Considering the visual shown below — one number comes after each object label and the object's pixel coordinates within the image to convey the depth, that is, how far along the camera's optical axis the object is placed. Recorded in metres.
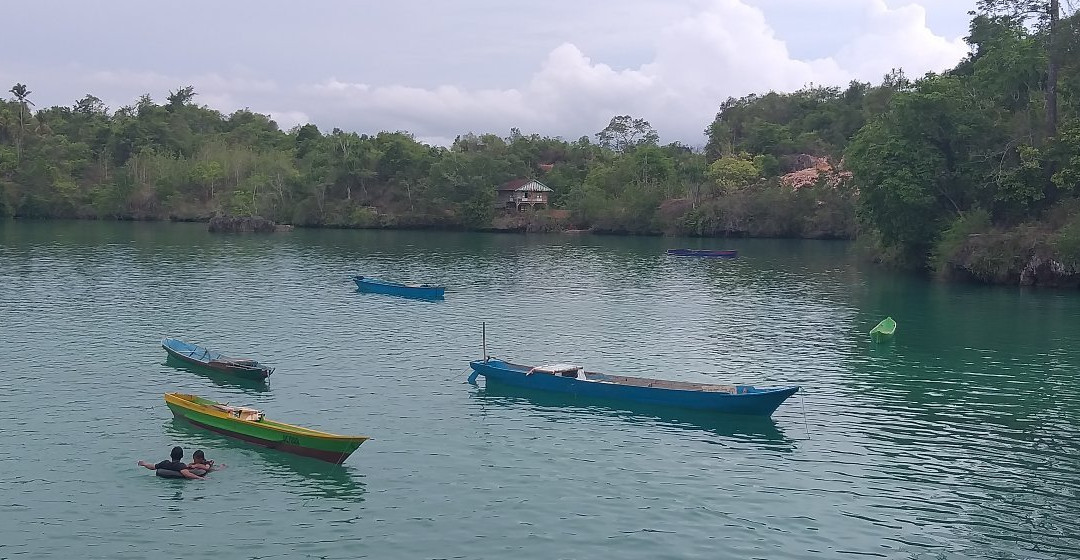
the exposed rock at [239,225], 157.75
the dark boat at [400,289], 74.44
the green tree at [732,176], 161.62
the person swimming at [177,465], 29.47
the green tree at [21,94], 196.30
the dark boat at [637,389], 36.94
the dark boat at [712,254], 116.82
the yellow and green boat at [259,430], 30.50
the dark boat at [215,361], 42.91
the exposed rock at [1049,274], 74.69
